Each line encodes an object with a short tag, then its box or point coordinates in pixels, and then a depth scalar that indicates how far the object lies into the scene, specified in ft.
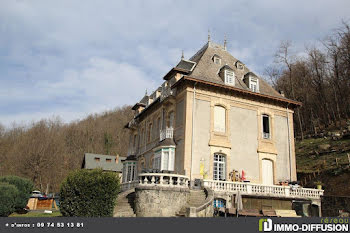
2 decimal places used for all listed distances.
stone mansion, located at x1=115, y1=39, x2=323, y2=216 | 55.83
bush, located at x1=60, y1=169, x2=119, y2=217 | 42.91
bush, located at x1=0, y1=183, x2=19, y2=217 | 56.29
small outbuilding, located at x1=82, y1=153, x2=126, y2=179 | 167.48
